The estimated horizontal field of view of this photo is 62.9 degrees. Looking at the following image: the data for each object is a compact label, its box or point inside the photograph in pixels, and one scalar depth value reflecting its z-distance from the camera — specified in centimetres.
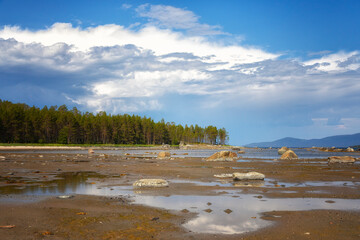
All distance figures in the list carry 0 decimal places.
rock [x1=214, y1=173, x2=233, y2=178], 2434
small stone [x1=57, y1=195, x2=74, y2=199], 1423
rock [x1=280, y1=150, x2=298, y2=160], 5658
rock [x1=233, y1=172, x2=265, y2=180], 2208
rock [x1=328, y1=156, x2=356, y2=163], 4572
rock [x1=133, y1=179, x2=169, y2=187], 1849
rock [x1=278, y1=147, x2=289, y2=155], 8500
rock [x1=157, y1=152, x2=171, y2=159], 5413
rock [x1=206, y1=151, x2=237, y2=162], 4809
